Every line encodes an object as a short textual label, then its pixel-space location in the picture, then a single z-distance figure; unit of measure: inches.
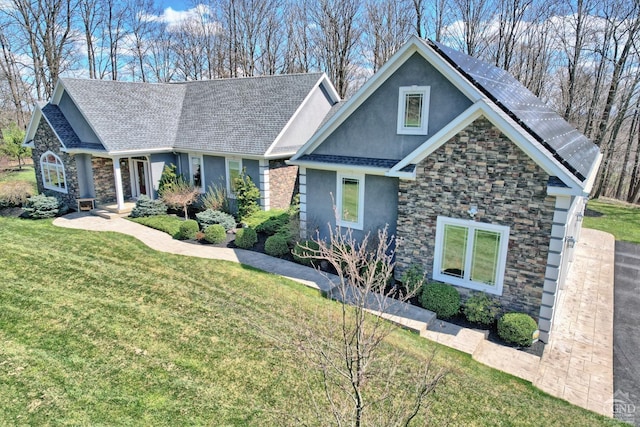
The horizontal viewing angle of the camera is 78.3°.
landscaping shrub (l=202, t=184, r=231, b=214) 744.3
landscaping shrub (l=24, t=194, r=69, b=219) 758.5
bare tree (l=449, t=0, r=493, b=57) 1256.2
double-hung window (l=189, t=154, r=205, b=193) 813.2
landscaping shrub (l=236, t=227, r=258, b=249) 606.5
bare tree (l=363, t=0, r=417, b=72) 1405.0
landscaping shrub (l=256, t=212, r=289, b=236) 653.9
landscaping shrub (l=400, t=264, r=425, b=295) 445.1
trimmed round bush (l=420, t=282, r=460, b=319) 415.2
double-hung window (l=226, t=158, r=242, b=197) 749.9
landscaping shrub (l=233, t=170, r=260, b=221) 693.9
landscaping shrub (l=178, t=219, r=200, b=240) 638.5
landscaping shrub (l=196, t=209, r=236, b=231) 676.1
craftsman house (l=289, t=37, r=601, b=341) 373.7
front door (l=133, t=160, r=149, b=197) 850.1
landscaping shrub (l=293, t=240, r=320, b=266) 544.0
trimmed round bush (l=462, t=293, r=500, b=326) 404.8
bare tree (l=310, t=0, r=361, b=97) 1445.6
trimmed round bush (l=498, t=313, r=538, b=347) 370.3
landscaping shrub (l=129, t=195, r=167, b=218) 755.4
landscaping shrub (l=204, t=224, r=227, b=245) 621.5
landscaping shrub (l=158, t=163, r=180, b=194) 799.7
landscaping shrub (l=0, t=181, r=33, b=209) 833.6
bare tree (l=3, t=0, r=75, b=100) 1407.5
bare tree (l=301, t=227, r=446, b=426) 157.9
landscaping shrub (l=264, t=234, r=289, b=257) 577.3
